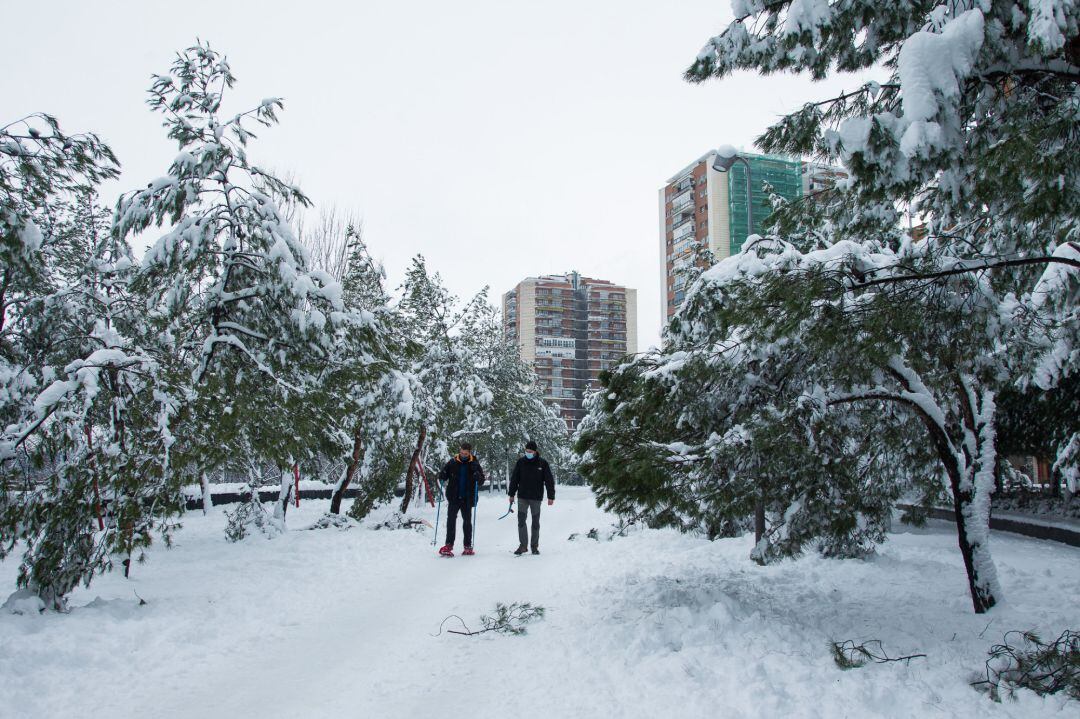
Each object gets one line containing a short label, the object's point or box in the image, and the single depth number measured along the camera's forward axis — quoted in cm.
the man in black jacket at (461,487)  1077
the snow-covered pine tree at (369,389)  902
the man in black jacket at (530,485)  1098
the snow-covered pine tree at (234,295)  778
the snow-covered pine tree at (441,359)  2117
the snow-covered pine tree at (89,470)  601
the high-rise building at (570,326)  10425
